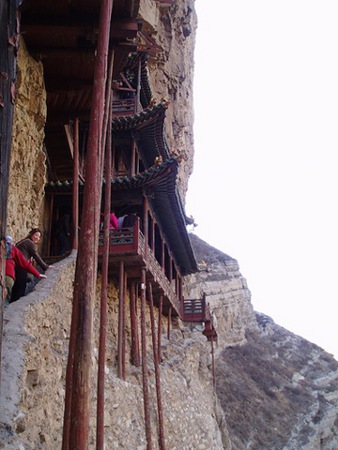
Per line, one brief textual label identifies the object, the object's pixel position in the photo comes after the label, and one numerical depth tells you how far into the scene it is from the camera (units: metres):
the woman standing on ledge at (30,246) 8.12
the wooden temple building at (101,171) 5.41
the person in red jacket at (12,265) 7.01
